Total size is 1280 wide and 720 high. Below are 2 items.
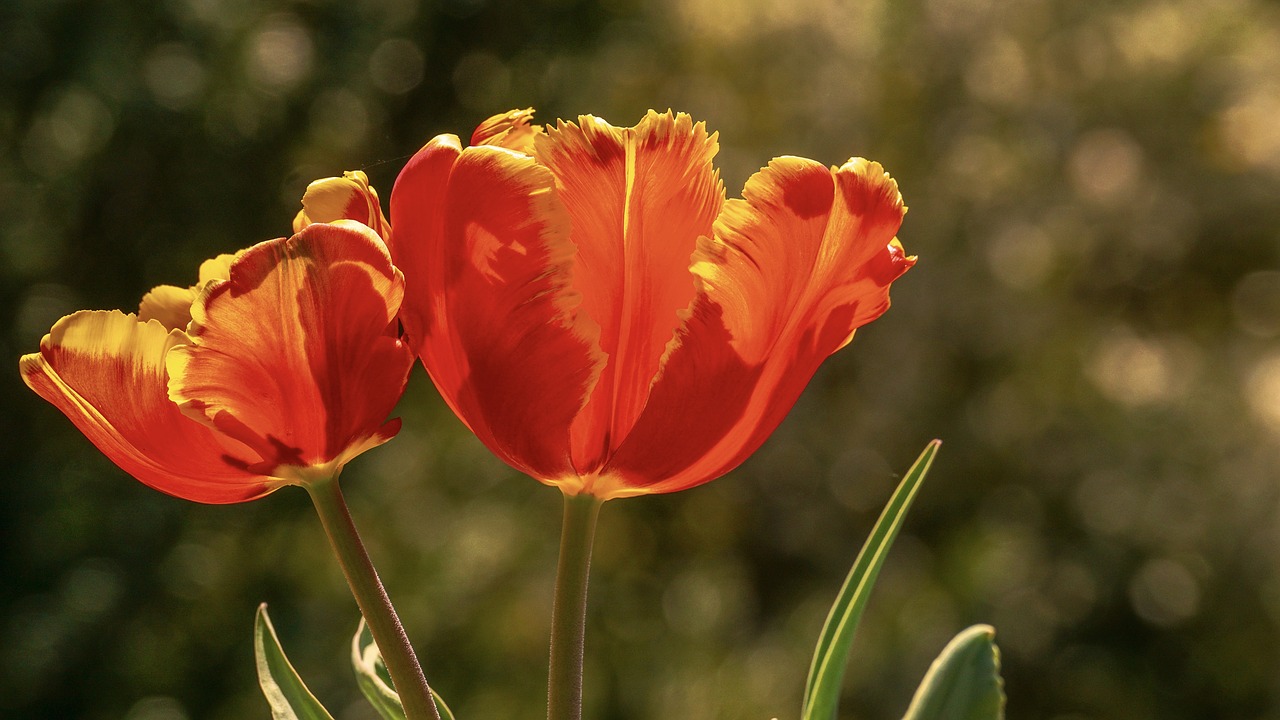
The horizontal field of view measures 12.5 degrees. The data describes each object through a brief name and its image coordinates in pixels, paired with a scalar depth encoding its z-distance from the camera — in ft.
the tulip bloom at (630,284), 3.61
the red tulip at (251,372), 3.56
